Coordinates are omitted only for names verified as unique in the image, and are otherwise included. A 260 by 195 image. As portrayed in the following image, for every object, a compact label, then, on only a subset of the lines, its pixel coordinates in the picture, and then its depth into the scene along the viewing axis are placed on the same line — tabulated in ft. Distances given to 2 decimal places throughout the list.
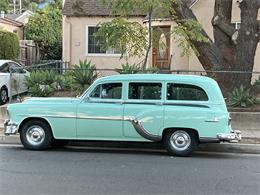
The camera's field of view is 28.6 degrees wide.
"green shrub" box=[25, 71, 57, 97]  47.66
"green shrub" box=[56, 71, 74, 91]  48.24
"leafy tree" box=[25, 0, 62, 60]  123.34
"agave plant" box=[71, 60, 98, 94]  47.32
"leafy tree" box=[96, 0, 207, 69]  41.01
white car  49.21
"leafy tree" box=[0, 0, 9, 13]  205.57
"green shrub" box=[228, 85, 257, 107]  44.50
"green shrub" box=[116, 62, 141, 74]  45.68
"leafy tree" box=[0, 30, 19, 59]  92.27
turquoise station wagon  31.12
